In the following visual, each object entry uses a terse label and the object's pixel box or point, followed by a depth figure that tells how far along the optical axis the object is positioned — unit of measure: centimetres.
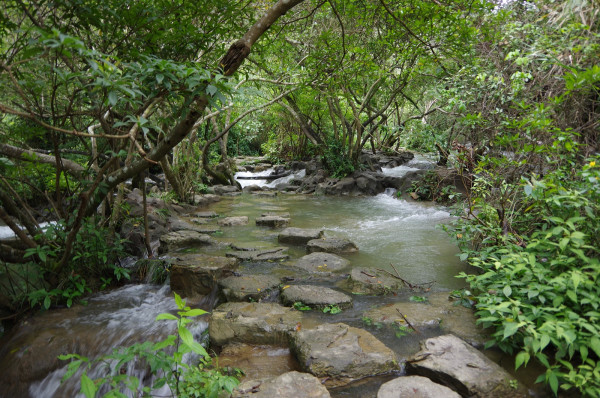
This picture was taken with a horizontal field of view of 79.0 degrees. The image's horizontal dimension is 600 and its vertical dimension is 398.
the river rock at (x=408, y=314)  333
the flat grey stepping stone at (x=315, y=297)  373
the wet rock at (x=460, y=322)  302
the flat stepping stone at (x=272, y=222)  755
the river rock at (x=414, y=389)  232
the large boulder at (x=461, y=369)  238
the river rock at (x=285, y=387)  236
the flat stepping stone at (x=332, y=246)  562
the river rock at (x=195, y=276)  428
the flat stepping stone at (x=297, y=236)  623
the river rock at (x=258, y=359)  282
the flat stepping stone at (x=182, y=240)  561
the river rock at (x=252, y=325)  320
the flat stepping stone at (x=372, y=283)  410
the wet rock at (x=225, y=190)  1283
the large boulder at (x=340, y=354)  266
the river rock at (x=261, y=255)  528
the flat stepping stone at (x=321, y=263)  485
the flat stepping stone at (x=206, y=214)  854
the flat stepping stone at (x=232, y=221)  762
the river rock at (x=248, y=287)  395
